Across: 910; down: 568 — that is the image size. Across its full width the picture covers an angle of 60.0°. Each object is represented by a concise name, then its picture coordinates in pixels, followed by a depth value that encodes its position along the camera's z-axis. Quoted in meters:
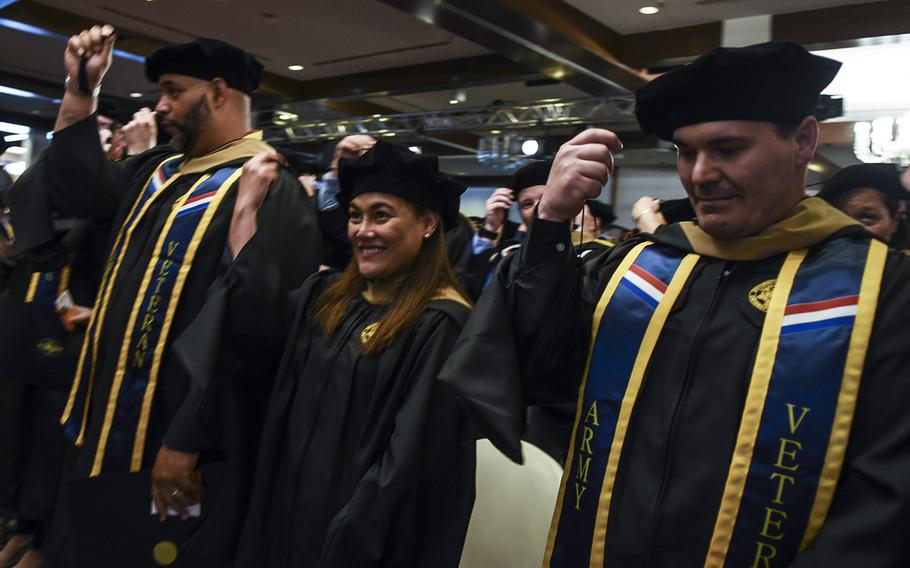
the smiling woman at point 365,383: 2.01
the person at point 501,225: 4.63
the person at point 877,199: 3.32
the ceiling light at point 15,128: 14.15
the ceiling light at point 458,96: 11.51
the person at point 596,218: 4.45
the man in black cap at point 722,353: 1.37
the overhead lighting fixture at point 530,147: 9.84
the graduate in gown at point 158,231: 2.70
